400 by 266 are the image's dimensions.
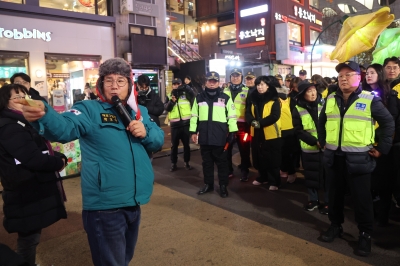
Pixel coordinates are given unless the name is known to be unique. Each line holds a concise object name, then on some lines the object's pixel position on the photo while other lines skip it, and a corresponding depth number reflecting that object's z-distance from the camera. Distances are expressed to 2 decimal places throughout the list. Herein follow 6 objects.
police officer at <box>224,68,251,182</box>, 6.55
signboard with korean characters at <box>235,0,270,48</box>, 26.36
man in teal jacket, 2.14
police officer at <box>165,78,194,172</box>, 7.30
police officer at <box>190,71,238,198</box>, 5.53
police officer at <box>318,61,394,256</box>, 3.41
